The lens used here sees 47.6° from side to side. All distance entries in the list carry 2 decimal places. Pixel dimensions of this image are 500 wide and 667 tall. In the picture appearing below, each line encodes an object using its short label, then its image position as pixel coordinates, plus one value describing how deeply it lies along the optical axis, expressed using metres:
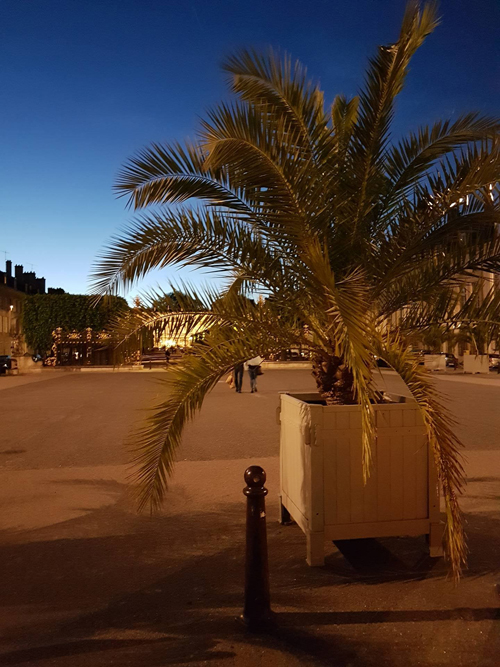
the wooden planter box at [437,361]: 31.69
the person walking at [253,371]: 16.69
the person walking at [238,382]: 17.85
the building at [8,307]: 53.47
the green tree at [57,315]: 47.75
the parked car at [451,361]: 34.20
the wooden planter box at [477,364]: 29.64
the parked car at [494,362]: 32.28
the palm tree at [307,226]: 4.38
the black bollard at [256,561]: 3.24
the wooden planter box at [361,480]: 4.15
